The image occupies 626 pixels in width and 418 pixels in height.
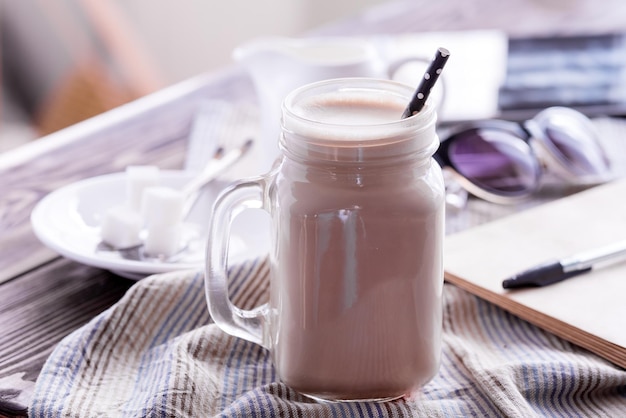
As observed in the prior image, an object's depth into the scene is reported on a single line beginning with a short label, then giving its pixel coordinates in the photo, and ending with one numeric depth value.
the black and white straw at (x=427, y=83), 0.63
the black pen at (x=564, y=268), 0.75
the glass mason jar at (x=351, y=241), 0.63
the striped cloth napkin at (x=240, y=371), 0.67
